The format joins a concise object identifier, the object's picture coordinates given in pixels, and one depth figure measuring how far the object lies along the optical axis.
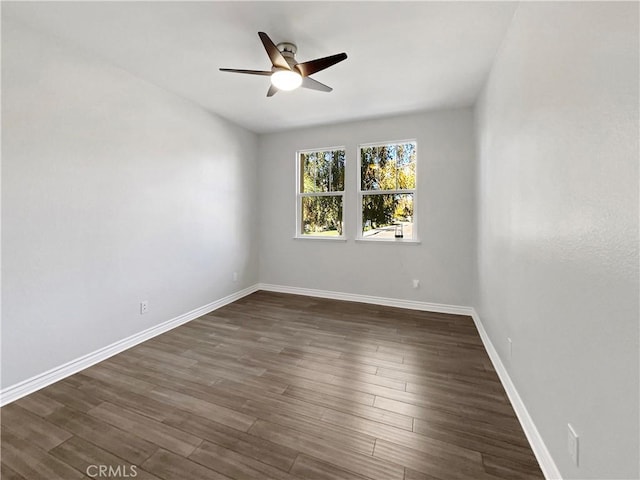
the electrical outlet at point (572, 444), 1.10
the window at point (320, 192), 4.37
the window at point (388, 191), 3.95
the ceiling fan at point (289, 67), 2.06
